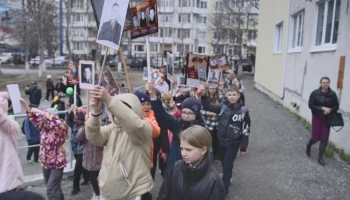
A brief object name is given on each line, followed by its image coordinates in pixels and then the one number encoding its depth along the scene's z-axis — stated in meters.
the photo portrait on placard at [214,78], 5.81
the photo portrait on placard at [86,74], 4.23
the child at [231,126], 4.74
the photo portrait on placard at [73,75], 5.56
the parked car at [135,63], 42.78
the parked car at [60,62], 44.81
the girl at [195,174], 2.48
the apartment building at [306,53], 7.23
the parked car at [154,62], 40.37
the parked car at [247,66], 39.22
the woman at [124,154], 3.02
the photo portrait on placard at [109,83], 4.16
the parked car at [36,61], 44.51
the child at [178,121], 3.90
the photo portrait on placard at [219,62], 6.29
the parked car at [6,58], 44.13
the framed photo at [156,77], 4.69
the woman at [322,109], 5.99
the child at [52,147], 4.00
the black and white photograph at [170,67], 4.97
